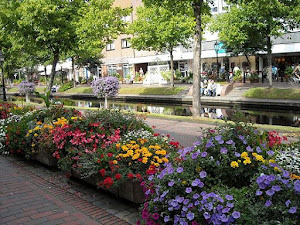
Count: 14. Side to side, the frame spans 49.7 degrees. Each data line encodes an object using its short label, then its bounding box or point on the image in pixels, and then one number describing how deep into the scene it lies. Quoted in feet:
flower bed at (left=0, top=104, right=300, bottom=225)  9.59
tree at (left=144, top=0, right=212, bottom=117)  42.34
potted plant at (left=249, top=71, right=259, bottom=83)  96.07
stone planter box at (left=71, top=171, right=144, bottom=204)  14.93
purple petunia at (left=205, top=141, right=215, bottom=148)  12.04
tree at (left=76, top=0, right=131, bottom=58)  70.59
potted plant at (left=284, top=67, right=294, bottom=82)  90.53
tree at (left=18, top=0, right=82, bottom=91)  65.62
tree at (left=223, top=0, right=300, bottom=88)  66.54
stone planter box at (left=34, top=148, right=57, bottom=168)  22.00
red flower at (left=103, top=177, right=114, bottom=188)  14.51
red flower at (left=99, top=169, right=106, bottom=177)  15.13
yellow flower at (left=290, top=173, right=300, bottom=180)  10.63
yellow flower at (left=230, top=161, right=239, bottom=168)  11.27
